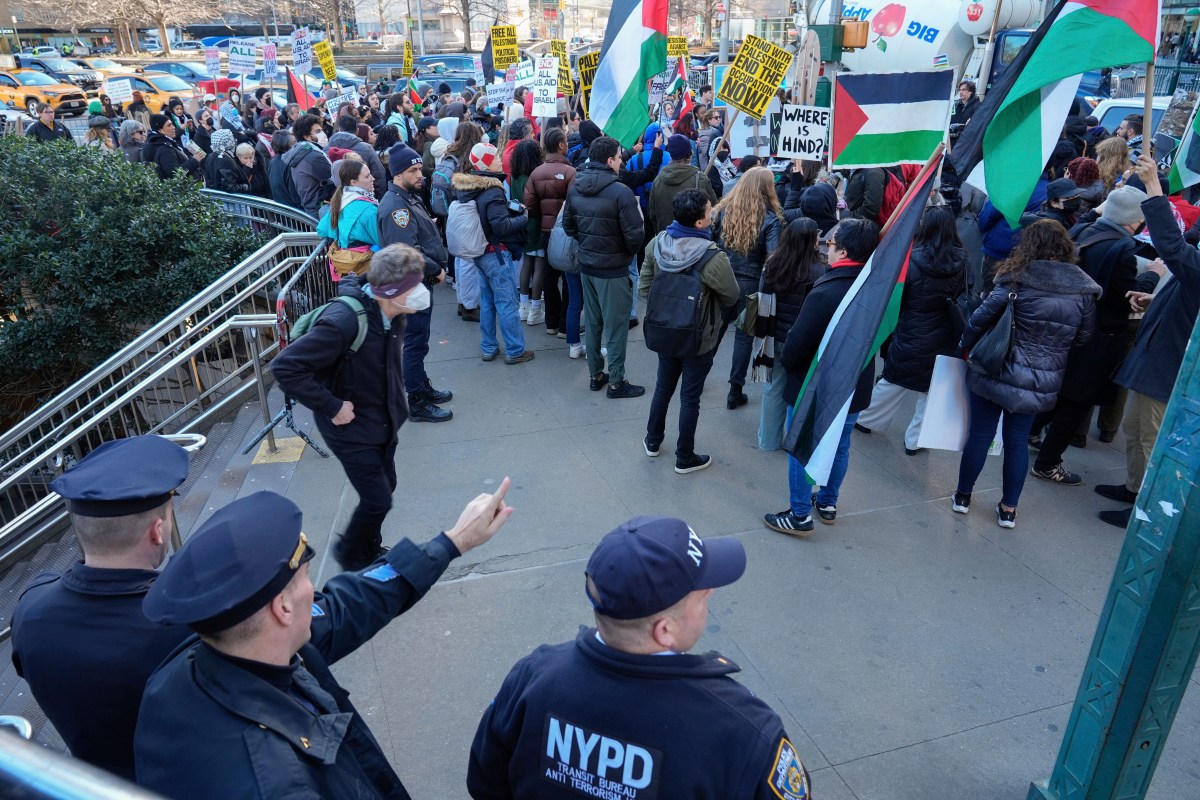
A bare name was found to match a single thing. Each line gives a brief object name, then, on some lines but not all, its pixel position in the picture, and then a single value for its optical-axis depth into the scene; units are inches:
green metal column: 94.8
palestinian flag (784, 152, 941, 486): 160.7
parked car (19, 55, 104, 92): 1114.7
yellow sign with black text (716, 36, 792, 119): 292.6
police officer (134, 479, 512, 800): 62.4
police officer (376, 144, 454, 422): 235.1
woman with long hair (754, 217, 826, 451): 209.3
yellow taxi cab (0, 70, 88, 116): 912.3
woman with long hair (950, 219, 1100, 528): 177.6
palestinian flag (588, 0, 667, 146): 273.0
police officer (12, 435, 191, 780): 81.8
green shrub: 306.3
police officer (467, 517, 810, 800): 65.2
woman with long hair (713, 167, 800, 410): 230.7
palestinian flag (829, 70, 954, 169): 166.2
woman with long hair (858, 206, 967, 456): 198.8
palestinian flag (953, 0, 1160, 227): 129.4
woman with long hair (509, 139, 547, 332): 292.8
